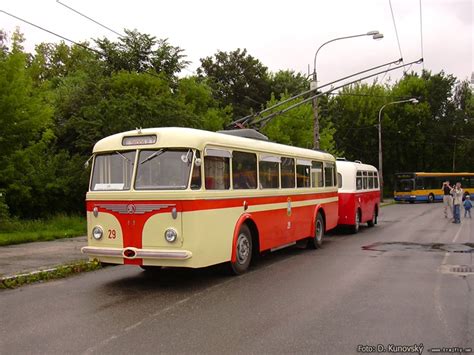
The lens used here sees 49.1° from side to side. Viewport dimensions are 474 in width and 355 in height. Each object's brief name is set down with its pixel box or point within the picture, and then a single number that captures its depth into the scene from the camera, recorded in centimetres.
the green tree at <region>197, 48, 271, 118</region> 5262
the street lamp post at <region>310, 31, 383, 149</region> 2398
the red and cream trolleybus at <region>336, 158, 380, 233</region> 1795
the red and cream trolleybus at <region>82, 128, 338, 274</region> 845
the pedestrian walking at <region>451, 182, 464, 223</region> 2266
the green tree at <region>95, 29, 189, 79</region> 3494
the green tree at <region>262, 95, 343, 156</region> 3547
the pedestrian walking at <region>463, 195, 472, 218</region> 2477
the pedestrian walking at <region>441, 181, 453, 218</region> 2618
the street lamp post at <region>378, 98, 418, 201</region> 4308
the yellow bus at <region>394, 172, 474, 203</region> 4881
